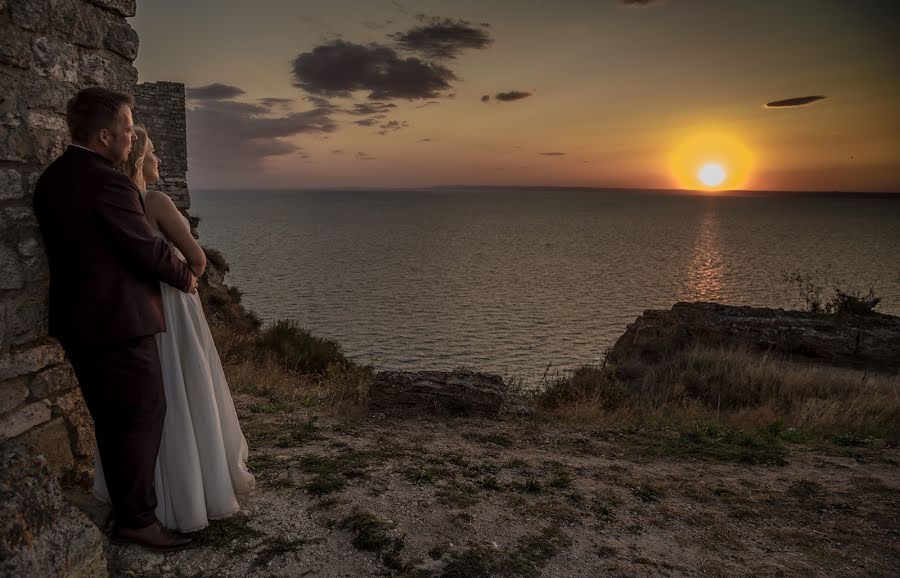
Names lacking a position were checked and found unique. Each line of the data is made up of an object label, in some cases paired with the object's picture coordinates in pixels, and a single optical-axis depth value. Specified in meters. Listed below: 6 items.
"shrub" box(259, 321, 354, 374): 12.66
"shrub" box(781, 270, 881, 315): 15.86
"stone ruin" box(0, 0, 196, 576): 2.61
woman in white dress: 3.19
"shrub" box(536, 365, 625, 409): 8.73
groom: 2.85
